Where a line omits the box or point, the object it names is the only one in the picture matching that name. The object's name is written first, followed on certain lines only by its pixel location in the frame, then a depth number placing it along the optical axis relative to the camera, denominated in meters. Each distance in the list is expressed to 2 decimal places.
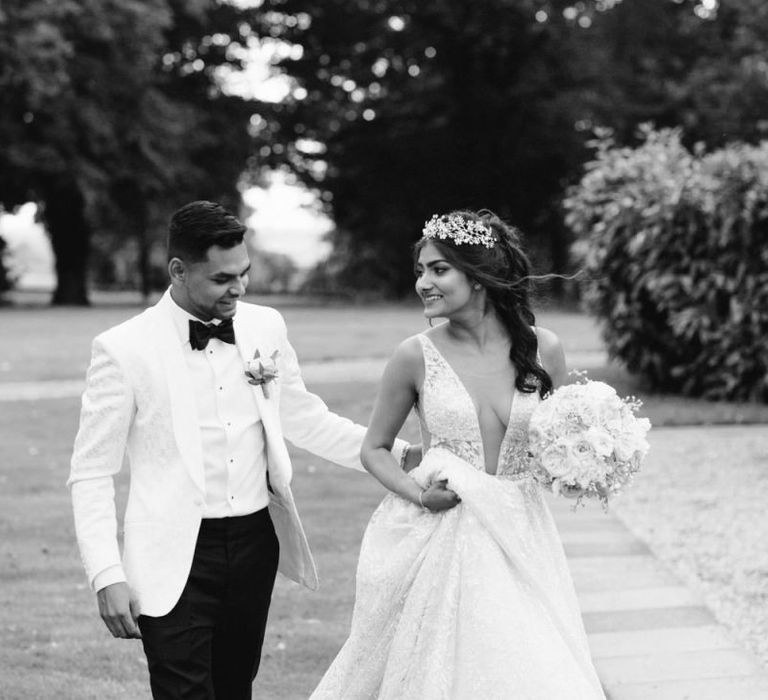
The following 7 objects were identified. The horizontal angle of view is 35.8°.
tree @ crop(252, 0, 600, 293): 41.34
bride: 3.55
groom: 3.43
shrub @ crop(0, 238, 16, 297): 45.88
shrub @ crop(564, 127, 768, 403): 13.24
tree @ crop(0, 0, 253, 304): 33.06
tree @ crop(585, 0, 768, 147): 39.16
